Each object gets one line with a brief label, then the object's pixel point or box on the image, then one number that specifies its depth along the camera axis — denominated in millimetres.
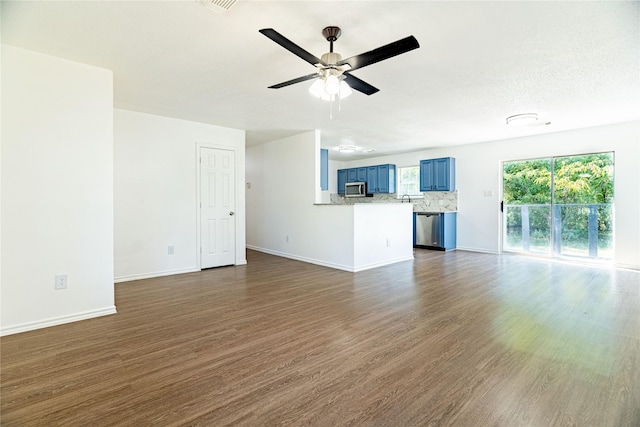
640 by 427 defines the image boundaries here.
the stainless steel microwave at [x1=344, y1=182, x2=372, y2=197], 8641
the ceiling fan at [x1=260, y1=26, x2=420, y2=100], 1877
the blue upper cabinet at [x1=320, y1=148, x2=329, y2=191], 6143
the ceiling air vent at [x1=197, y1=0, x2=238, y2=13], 1900
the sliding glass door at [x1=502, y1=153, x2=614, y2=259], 5203
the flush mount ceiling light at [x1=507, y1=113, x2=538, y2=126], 4342
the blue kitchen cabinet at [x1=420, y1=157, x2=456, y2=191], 7012
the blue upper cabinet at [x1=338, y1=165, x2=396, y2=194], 8148
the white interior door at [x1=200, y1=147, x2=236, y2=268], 5008
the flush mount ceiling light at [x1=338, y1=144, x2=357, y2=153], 6829
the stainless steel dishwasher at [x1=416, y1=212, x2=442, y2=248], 7052
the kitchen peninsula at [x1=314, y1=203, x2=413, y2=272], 4883
